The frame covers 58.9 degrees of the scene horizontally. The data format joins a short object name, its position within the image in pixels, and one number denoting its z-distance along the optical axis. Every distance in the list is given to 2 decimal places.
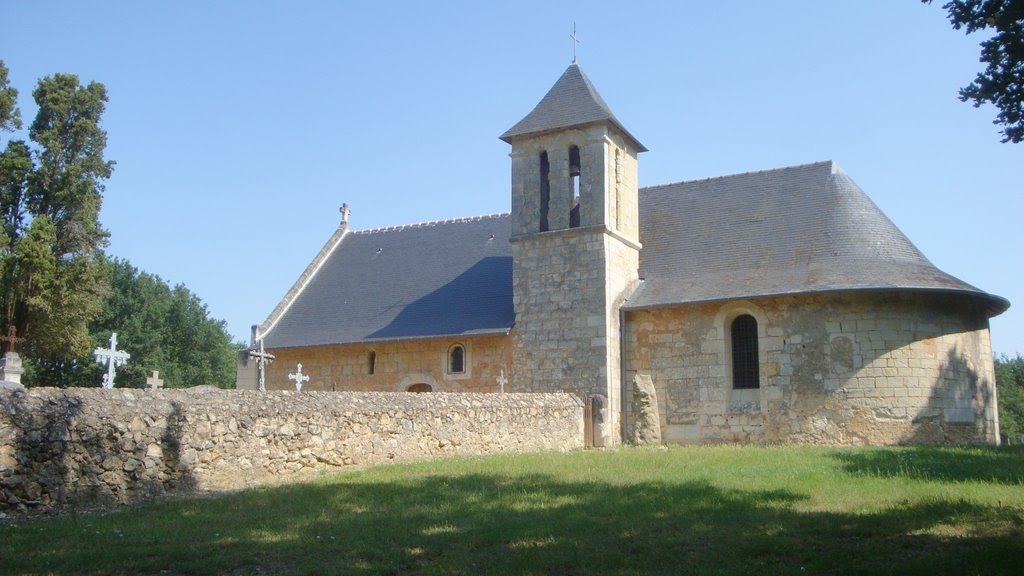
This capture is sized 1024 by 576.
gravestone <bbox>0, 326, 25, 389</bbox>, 13.71
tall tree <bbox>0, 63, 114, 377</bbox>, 25.64
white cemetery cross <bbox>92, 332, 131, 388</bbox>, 15.67
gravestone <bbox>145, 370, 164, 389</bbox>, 14.69
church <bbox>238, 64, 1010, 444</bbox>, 18.55
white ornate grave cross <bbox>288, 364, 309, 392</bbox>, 21.47
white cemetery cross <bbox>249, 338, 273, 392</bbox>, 22.58
